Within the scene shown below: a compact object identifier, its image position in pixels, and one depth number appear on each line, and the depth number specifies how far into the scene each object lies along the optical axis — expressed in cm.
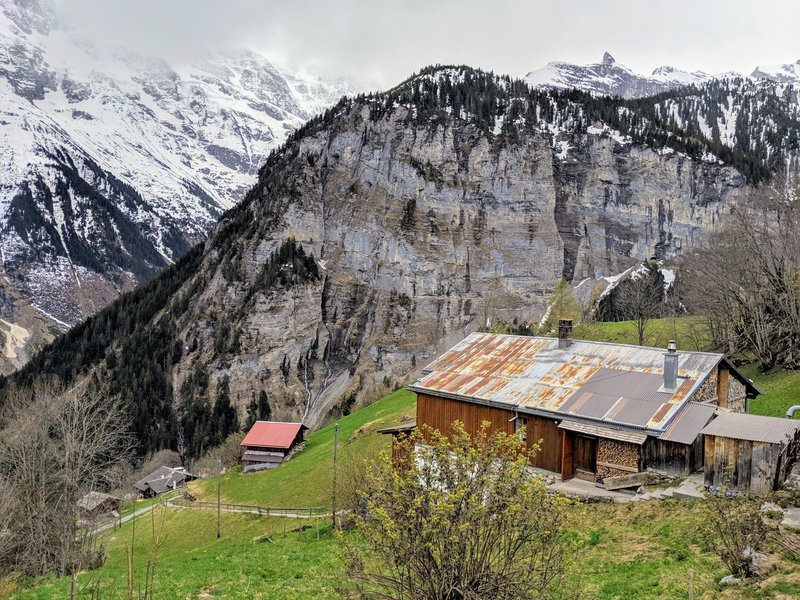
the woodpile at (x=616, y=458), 2434
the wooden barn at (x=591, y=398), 2427
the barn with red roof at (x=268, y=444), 6134
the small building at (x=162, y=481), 7206
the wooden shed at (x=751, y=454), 1872
